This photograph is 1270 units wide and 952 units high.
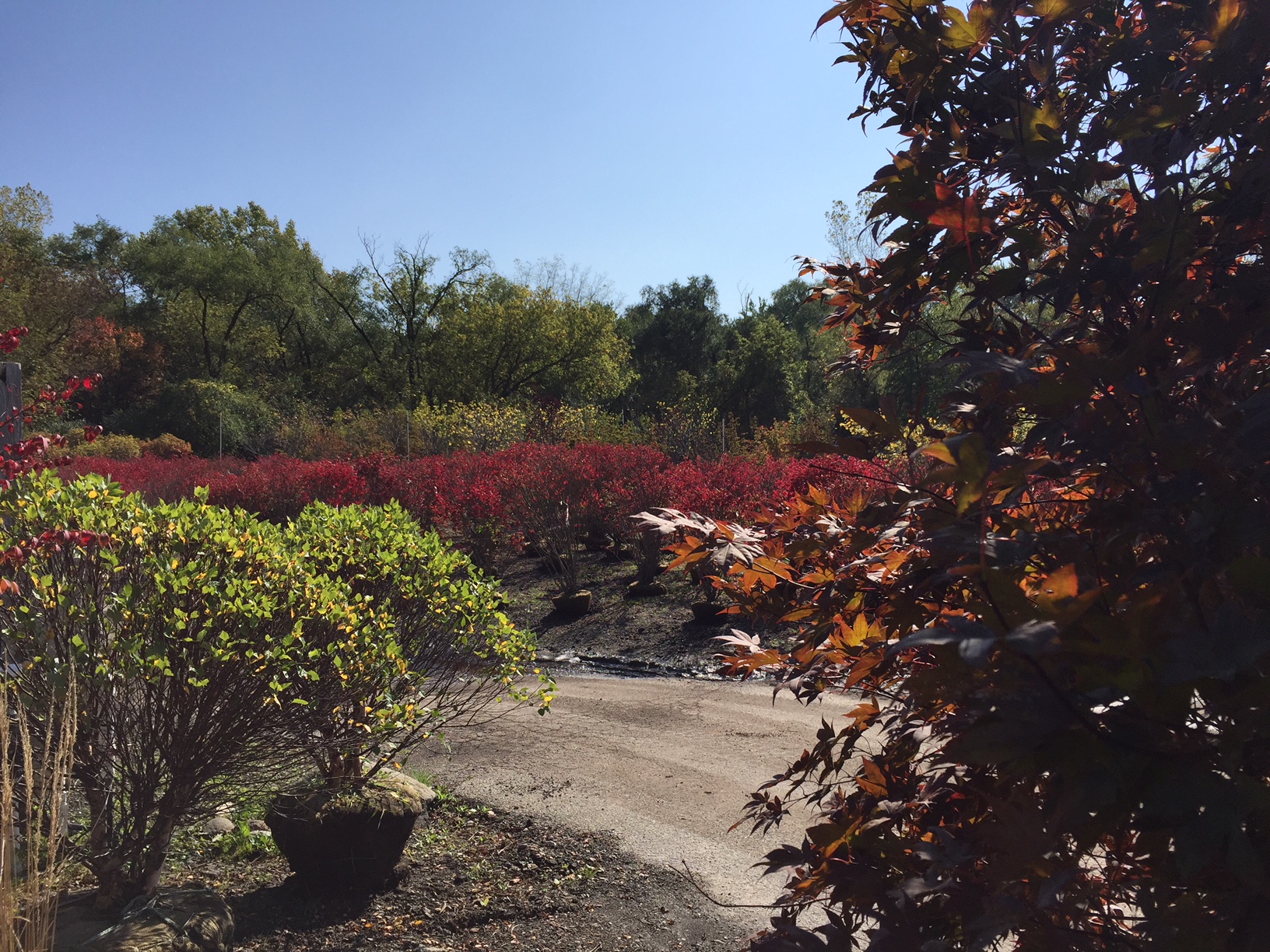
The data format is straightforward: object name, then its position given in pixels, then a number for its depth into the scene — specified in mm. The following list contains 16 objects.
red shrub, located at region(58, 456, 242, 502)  14109
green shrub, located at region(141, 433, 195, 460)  24703
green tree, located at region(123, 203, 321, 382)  34844
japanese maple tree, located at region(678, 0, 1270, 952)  772
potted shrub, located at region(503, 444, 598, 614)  9234
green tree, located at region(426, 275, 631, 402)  30219
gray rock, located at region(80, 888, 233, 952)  2244
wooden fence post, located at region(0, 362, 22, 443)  3420
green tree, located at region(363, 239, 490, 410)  32125
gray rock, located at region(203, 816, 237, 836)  3551
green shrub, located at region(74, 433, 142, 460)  22328
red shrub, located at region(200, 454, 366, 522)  11008
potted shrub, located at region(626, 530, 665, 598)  9203
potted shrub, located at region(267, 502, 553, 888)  2959
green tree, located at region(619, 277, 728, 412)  36062
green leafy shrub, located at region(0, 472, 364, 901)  2482
